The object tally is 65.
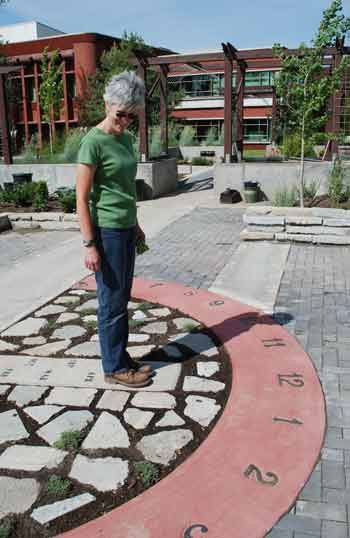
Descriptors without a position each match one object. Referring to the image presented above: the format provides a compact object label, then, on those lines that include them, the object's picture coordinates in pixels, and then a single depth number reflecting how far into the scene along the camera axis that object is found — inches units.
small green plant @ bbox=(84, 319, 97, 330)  175.8
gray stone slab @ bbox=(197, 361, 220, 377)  142.1
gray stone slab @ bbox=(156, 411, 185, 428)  117.1
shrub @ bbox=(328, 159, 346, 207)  375.9
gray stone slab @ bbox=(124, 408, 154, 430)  116.8
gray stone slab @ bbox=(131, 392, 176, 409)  125.3
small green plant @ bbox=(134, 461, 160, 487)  97.6
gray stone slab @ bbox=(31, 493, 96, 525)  88.4
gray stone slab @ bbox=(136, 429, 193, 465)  105.3
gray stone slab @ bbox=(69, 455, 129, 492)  96.8
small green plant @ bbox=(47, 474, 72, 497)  94.1
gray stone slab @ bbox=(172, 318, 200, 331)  176.4
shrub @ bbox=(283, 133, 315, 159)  629.7
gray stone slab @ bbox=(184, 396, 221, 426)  119.0
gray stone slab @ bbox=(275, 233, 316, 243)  310.5
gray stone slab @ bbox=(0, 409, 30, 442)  112.3
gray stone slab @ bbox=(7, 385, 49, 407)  127.3
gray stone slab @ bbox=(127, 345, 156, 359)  154.3
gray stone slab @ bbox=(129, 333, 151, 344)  165.2
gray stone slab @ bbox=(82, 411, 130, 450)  109.3
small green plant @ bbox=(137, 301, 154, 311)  195.5
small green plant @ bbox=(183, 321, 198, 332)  174.2
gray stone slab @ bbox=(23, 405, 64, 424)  119.9
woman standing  114.7
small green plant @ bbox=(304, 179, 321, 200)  434.3
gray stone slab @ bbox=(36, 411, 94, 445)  112.7
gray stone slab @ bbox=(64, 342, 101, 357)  154.8
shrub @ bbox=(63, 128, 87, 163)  580.5
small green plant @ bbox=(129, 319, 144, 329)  177.6
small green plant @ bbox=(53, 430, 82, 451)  108.3
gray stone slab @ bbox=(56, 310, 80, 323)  183.6
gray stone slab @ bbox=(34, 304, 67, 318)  191.0
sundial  86.5
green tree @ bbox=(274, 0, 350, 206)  358.0
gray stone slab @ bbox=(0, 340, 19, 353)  159.2
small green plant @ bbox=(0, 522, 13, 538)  83.1
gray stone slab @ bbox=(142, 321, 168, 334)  173.5
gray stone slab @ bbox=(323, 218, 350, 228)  302.2
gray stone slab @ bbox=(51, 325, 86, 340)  168.7
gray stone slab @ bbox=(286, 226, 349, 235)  304.4
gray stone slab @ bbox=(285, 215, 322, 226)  307.5
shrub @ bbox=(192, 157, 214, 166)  930.7
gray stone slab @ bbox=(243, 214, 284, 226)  314.7
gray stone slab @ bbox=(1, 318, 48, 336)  171.9
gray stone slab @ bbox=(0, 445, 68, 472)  102.5
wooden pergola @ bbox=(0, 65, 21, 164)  537.6
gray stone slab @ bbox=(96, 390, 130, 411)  124.7
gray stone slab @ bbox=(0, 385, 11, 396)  131.7
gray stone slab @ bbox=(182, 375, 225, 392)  133.2
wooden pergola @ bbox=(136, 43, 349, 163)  498.6
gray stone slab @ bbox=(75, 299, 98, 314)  194.9
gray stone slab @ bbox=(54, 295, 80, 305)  203.9
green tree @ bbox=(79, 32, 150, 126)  1011.3
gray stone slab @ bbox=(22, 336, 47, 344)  163.2
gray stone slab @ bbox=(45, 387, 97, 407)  126.9
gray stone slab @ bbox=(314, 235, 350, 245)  303.1
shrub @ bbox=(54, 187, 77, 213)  395.5
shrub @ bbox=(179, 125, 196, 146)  1100.9
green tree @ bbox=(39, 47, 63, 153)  887.7
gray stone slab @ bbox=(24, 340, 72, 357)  155.7
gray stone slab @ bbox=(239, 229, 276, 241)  317.4
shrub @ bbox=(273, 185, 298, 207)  391.9
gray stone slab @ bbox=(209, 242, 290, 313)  209.2
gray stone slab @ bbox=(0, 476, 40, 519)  90.4
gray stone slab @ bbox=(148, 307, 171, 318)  188.5
